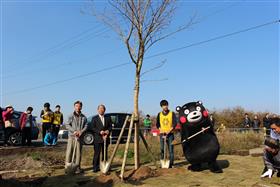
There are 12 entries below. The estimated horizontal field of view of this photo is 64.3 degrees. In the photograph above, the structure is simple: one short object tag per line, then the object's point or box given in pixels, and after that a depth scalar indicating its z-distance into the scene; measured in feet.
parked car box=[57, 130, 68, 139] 48.86
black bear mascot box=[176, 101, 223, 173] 17.12
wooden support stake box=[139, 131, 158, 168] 17.43
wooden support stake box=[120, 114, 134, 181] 16.05
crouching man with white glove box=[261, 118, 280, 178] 15.10
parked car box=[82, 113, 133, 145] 34.07
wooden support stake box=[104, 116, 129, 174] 16.70
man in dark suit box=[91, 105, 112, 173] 18.08
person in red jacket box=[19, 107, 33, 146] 28.15
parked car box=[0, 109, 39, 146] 28.99
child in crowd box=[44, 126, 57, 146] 28.10
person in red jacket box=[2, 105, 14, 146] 26.32
